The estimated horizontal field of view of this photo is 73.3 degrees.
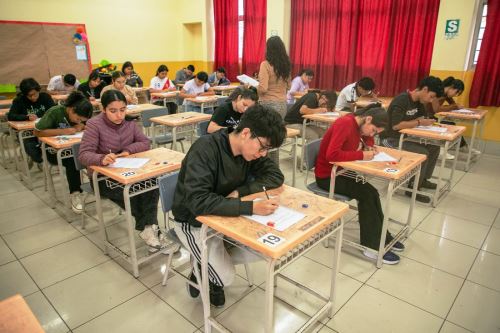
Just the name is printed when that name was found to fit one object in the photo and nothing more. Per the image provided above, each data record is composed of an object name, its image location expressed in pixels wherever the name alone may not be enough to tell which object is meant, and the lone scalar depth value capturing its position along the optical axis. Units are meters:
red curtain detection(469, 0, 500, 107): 5.00
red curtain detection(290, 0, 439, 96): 5.67
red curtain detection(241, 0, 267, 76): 7.73
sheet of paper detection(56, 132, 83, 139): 3.10
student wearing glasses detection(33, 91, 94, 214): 3.13
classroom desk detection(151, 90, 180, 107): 6.23
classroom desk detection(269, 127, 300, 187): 3.76
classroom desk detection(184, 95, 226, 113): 5.50
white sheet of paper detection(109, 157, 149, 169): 2.34
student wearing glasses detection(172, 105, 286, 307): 1.57
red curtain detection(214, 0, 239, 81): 8.37
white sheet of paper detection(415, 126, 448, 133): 3.52
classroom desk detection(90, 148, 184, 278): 2.17
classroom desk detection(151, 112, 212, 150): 4.01
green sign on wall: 5.27
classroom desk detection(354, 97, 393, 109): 5.28
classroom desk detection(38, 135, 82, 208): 2.90
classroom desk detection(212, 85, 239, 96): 7.10
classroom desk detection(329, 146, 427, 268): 2.31
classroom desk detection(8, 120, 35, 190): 3.53
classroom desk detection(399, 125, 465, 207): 3.33
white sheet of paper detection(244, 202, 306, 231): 1.52
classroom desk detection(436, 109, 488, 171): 4.48
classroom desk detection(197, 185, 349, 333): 1.40
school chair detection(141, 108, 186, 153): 4.32
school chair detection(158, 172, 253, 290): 1.98
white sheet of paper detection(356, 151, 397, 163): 2.53
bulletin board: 6.64
